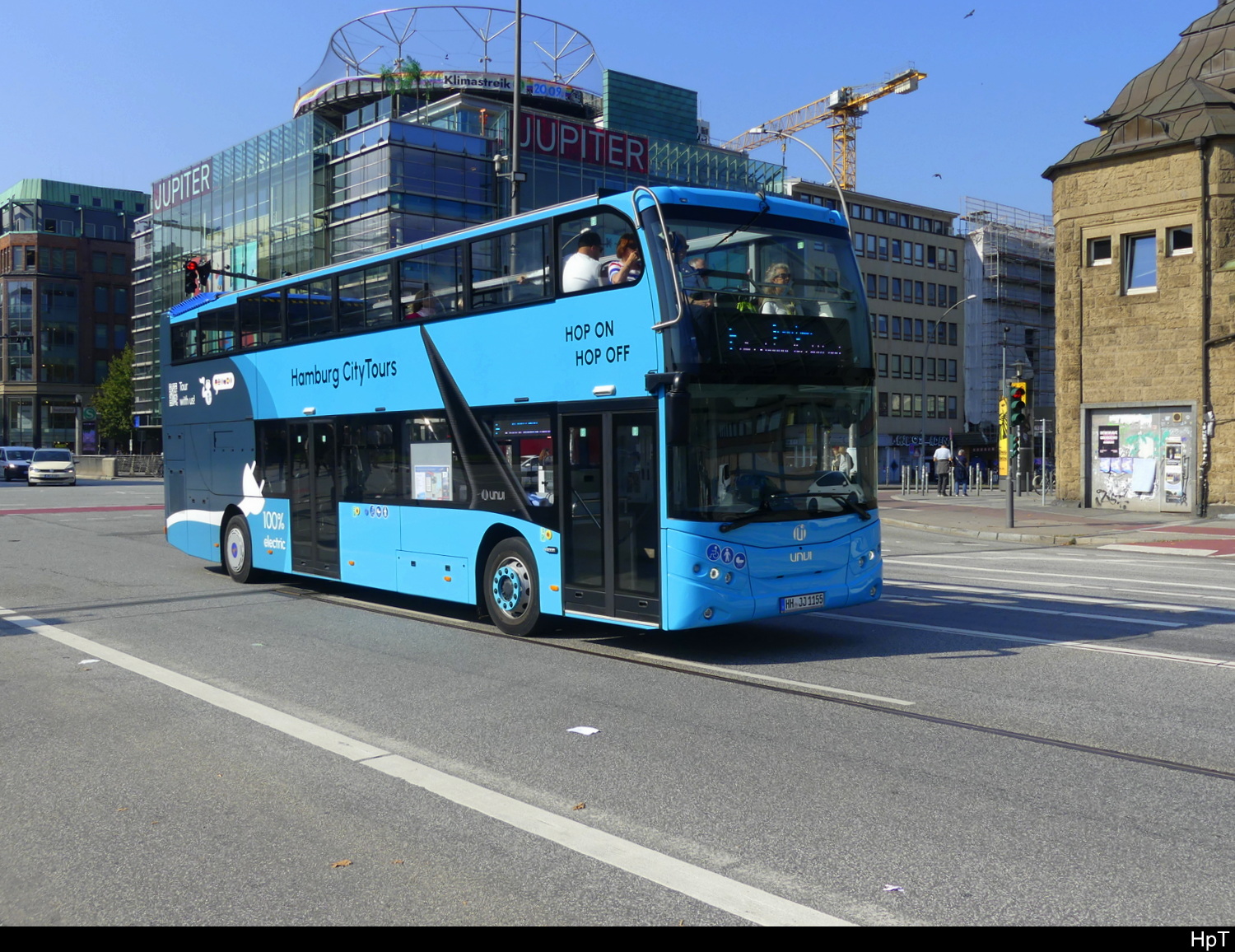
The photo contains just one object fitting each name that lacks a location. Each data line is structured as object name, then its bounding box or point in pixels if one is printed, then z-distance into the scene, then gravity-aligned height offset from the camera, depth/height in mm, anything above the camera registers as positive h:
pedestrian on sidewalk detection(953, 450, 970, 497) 45188 -1075
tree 87938 +4193
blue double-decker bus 9055 +364
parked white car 51438 -377
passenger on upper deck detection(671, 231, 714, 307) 9008 +1398
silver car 59031 -62
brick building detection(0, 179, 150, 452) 108062 +14670
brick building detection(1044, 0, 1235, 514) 29203 +3964
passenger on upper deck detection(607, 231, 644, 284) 9266 +1563
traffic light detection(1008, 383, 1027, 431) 25453 +1018
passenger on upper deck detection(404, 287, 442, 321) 11688 +1531
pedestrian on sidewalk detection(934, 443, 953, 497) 42594 -528
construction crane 104062 +32106
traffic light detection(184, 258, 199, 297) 25922 +4188
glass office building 59438 +16805
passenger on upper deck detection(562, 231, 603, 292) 9750 +1622
